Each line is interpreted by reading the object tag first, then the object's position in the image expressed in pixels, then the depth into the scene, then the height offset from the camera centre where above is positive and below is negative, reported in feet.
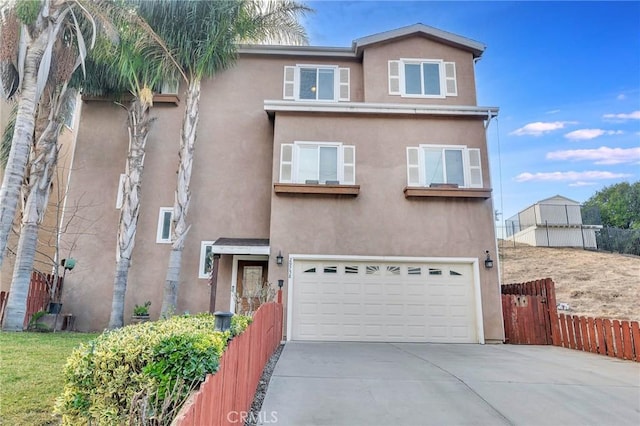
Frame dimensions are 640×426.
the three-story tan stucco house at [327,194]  33.32 +8.87
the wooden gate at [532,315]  31.35 -2.36
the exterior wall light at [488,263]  33.58 +2.28
